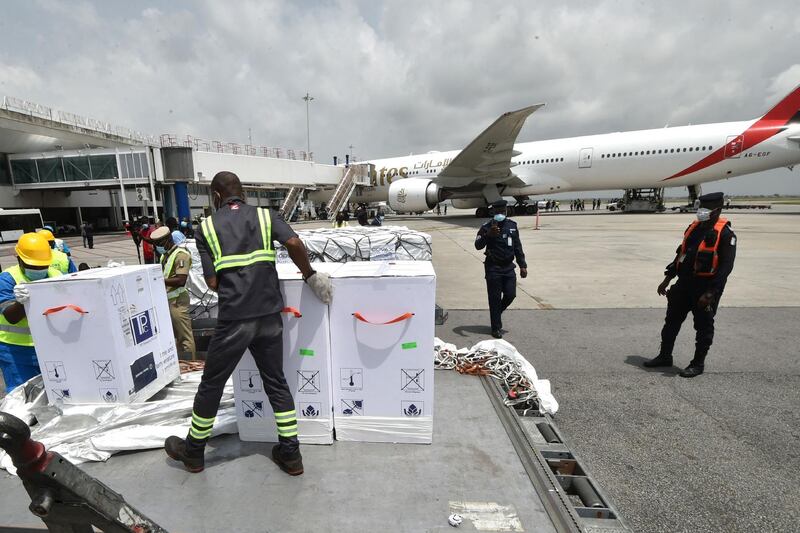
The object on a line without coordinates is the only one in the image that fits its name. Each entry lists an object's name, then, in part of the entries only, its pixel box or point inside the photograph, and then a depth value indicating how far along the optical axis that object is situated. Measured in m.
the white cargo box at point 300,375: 2.39
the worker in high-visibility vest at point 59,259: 3.15
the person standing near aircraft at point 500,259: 4.89
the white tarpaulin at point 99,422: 2.42
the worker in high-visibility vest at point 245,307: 2.18
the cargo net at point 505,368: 3.15
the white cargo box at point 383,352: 2.33
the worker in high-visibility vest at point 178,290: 4.04
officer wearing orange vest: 3.69
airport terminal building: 24.12
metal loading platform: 1.89
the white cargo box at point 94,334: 2.62
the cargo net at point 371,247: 5.11
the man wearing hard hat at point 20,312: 2.84
